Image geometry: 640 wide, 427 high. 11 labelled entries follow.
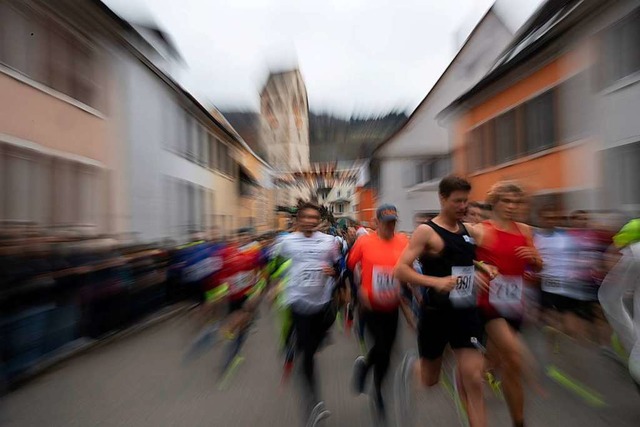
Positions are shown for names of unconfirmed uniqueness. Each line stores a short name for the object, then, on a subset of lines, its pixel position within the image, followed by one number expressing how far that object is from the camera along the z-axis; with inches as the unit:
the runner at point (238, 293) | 234.4
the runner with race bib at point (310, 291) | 154.2
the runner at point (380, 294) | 154.0
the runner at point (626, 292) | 120.1
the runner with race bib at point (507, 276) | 130.5
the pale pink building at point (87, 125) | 354.6
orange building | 450.9
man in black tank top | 125.5
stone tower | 1642.5
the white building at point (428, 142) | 774.5
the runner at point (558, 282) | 217.8
